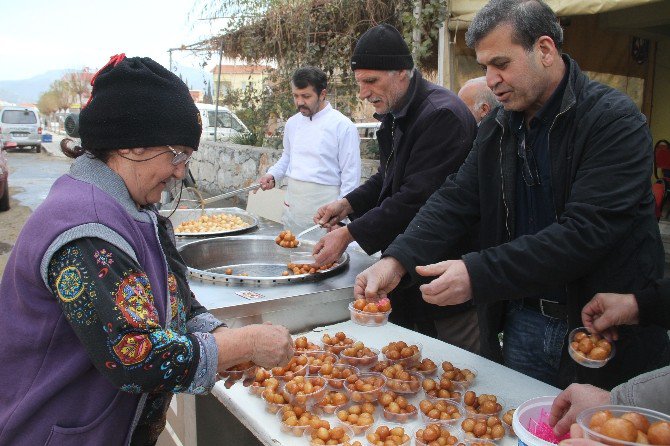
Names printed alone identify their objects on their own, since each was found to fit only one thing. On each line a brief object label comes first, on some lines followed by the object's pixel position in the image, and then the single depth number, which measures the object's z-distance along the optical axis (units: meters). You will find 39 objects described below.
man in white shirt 4.73
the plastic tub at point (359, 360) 2.00
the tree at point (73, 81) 52.31
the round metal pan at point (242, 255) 3.03
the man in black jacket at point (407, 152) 2.64
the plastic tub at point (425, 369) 1.95
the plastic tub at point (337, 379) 1.85
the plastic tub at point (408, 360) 1.98
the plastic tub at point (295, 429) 1.61
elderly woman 1.25
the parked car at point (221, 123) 12.66
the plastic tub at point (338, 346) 2.11
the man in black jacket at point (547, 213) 1.72
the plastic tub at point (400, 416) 1.69
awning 3.71
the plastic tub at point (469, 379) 1.87
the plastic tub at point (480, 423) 1.58
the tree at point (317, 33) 6.13
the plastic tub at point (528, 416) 1.23
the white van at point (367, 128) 10.23
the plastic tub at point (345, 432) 1.56
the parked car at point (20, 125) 24.45
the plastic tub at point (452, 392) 1.79
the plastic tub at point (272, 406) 1.72
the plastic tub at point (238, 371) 1.65
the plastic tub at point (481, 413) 1.67
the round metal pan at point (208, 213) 4.04
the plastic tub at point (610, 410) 1.02
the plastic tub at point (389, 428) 1.55
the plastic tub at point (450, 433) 1.53
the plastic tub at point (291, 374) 1.86
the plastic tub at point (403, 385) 1.80
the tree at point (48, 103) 67.31
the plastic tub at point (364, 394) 1.78
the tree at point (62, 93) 59.50
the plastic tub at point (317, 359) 1.95
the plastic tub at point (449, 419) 1.64
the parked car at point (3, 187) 11.22
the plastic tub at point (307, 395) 1.72
